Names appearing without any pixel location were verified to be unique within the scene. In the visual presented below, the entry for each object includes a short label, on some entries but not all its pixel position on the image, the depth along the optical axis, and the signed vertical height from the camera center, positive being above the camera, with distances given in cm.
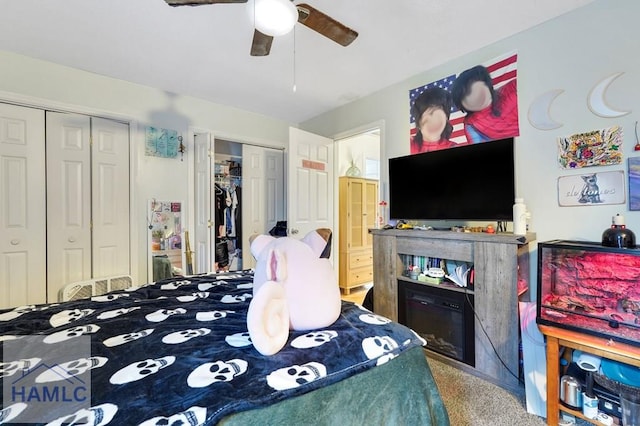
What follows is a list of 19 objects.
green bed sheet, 79 -61
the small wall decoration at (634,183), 160 +16
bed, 71 -46
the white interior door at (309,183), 321 +39
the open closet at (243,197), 392 +27
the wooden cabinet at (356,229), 410 -22
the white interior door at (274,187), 406 +42
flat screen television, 200 +24
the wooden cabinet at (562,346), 134 -69
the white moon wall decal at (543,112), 190 +70
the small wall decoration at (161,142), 296 +80
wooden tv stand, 179 -51
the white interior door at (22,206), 229 +11
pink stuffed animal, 95 -29
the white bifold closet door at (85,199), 249 +18
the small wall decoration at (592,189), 167 +14
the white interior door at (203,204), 324 +14
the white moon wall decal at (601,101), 169 +68
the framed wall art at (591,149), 167 +39
